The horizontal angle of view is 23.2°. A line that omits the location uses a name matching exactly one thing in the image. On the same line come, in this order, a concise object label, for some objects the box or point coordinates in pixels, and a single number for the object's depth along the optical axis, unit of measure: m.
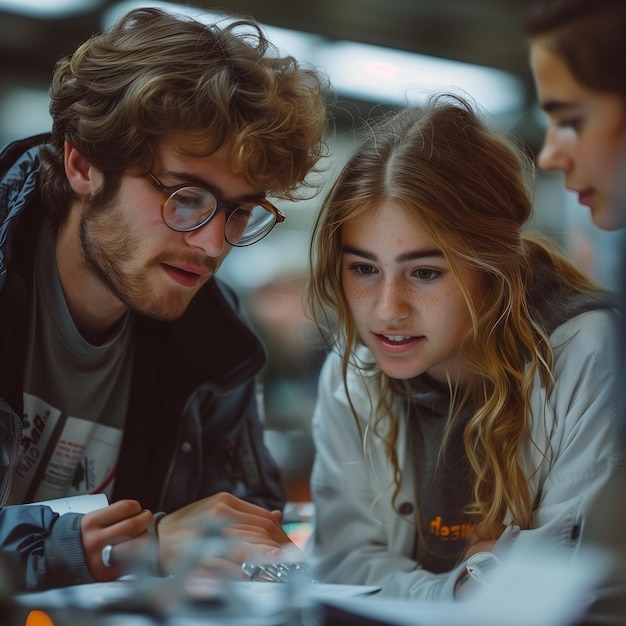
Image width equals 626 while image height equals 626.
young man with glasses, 1.43
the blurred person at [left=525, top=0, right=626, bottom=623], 1.20
